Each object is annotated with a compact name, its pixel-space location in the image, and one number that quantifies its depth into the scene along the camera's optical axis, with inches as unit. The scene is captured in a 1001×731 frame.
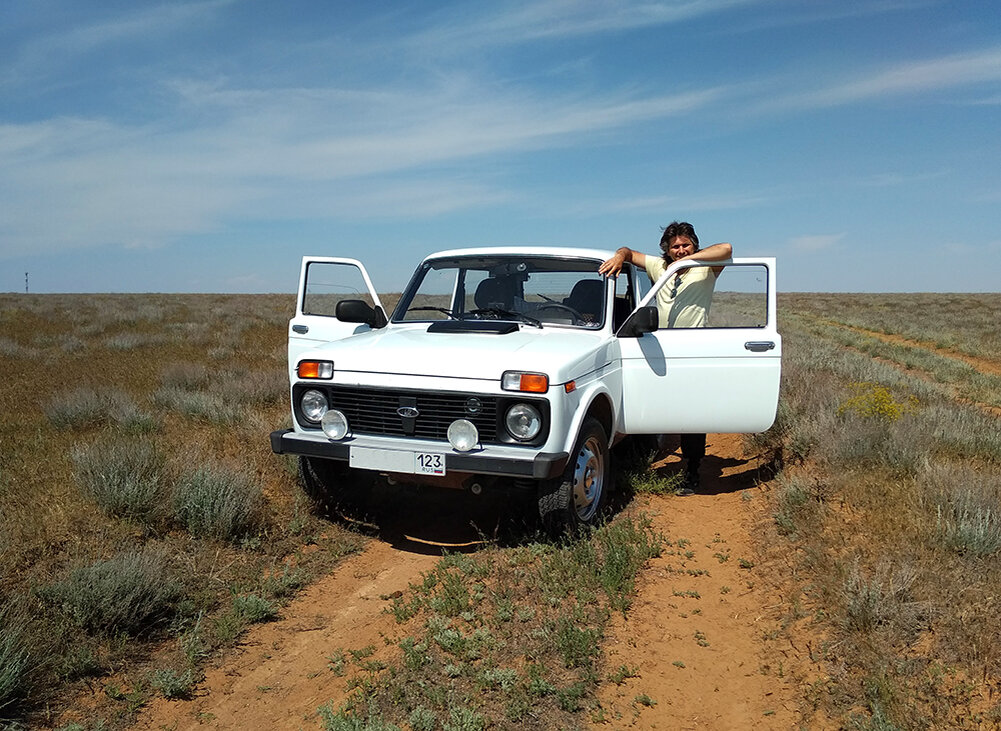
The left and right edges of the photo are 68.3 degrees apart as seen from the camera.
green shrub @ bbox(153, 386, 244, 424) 315.6
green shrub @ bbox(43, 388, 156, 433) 301.9
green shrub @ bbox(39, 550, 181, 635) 148.6
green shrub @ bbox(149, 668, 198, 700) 135.9
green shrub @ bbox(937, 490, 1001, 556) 156.9
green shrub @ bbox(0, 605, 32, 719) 121.6
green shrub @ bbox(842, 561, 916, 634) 139.3
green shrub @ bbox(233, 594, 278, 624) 165.0
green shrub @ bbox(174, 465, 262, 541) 195.0
